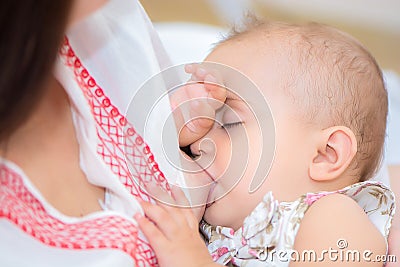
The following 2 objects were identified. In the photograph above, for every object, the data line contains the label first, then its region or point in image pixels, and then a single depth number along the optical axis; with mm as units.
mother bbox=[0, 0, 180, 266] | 716
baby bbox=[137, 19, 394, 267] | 851
